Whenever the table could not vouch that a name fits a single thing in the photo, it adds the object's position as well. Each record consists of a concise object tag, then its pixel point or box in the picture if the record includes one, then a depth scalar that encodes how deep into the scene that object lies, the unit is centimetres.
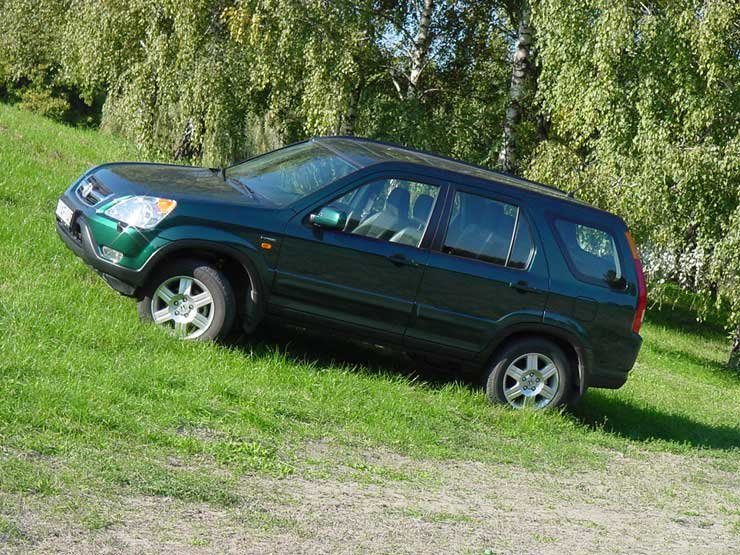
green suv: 865
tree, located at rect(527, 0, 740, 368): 1630
